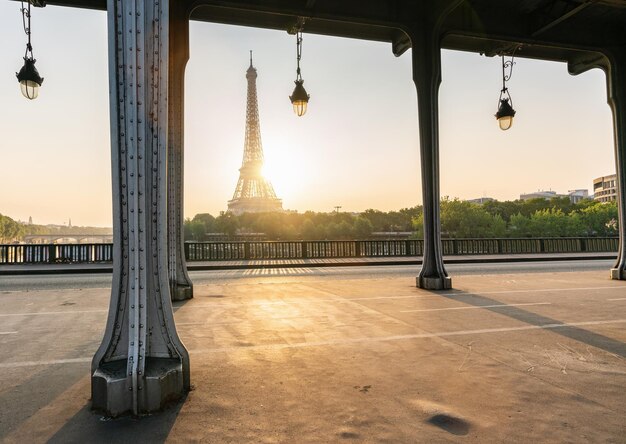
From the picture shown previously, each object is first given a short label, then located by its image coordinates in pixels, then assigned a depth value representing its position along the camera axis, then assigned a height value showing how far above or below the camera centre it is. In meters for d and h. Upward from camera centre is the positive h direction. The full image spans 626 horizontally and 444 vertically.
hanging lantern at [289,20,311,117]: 9.87 +3.42
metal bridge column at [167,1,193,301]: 8.70 +2.00
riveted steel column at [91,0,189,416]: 3.39 +0.24
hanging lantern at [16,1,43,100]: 8.38 +3.53
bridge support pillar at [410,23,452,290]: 10.29 +2.52
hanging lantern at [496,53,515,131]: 10.77 +3.22
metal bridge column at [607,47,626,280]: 12.01 +3.13
